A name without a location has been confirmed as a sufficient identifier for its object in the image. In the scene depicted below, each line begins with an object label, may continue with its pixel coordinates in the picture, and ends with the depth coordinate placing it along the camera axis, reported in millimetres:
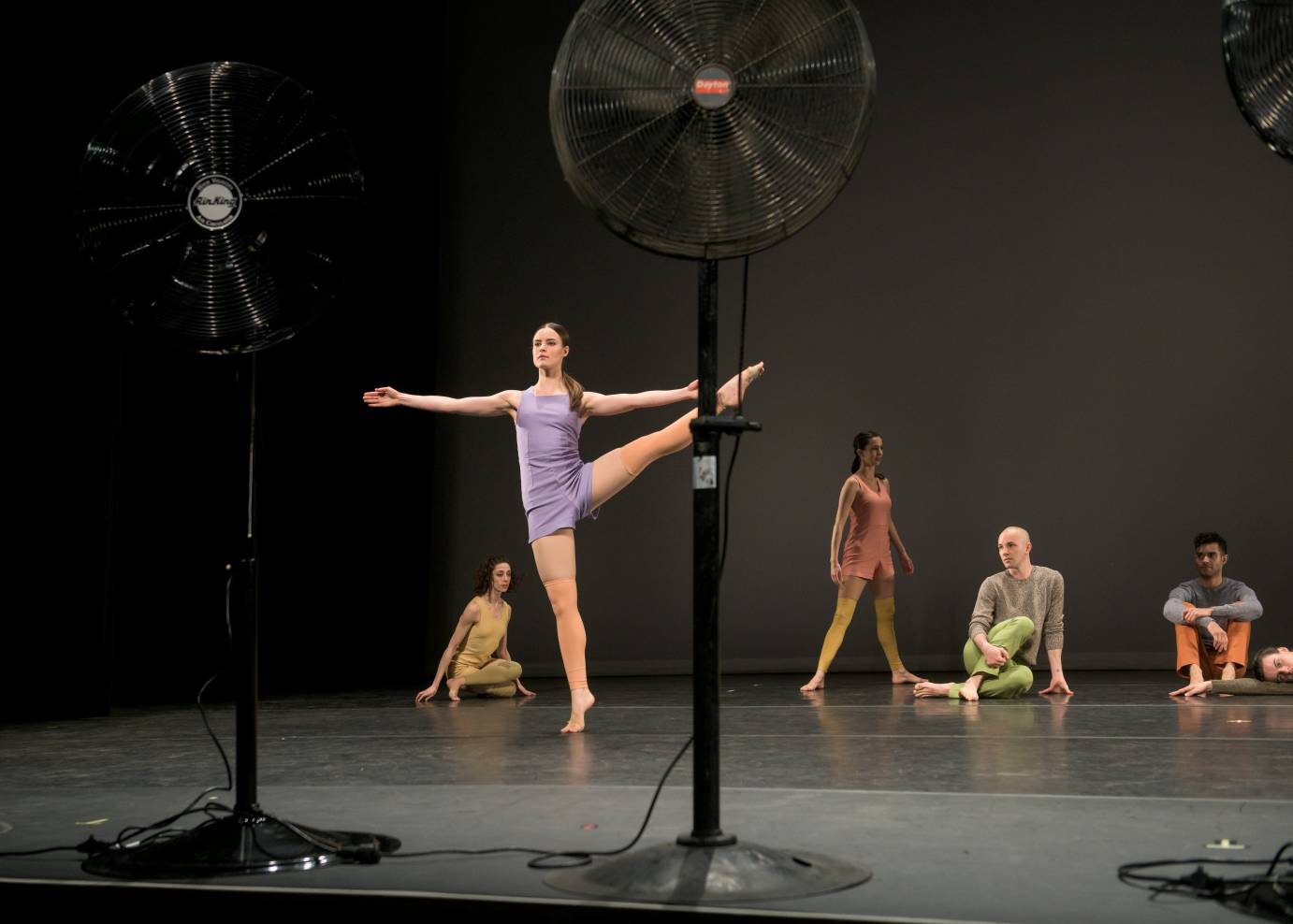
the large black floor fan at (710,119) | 2922
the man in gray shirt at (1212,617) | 7352
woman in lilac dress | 5836
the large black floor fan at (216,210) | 3445
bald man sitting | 7121
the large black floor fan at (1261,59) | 2672
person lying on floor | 7078
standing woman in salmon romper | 8203
